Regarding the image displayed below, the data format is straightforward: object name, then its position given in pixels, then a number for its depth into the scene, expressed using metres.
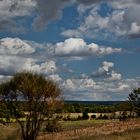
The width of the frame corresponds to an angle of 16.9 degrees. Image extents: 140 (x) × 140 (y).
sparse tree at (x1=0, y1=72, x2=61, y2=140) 46.28
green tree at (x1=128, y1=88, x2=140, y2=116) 107.00
